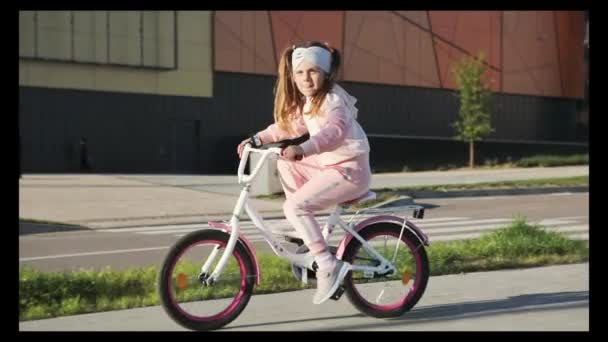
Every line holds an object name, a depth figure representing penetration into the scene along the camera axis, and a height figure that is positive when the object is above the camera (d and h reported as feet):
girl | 18.52 +0.38
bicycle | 17.83 -2.09
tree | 129.59 +9.81
